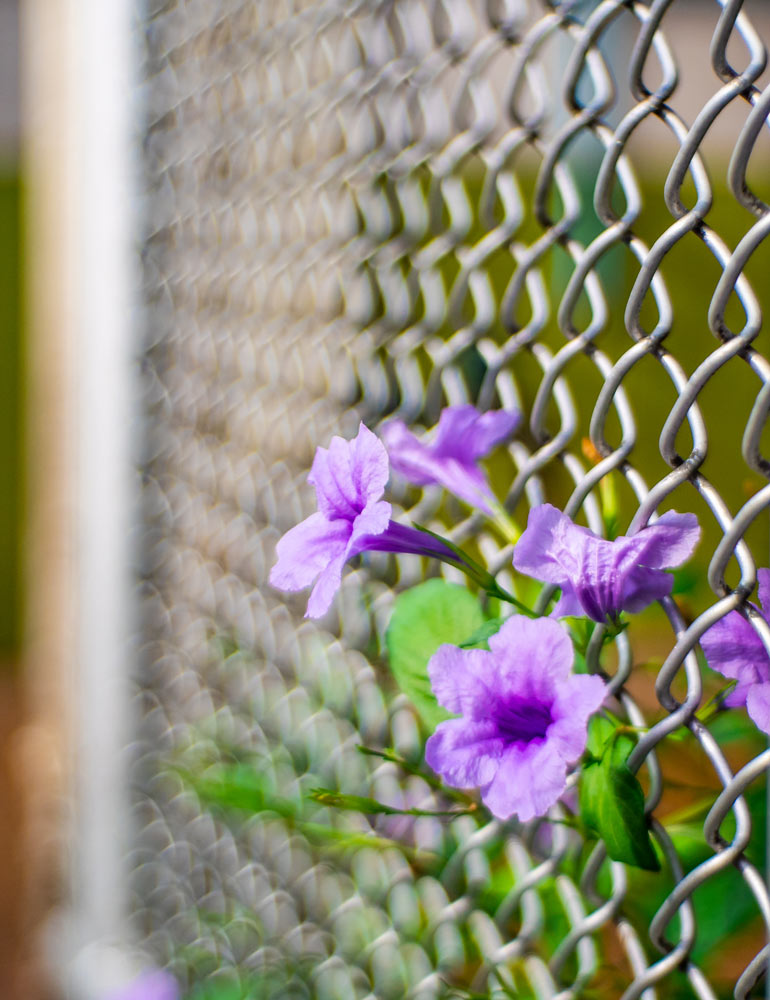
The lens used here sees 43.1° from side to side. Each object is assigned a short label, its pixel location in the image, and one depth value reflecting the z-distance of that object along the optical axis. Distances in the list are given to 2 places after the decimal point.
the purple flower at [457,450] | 0.40
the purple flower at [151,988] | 0.93
